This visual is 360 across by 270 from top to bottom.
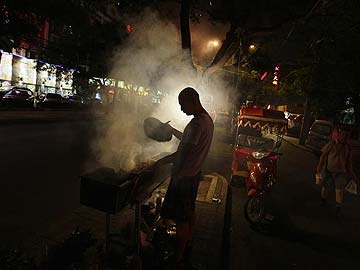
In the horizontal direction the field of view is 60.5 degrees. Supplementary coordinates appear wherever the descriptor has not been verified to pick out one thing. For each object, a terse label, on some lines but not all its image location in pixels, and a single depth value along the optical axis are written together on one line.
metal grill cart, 3.19
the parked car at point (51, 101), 28.96
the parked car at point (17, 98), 23.44
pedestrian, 6.98
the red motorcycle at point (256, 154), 6.10
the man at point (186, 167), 3.65
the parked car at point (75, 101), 31.98
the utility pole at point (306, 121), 21.95
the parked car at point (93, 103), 36.25
